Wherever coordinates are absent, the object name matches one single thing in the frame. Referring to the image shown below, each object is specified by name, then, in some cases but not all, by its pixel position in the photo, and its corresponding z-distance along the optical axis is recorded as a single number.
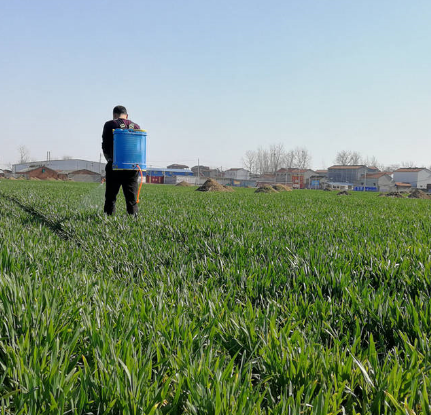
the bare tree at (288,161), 145.88
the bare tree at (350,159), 144.12
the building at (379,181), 105.31
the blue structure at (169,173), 98.98
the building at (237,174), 136.00
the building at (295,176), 106.19
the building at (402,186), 94.95
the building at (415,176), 107.94
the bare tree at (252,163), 151.12
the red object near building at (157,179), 94.12
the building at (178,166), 141.70
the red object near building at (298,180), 100.29
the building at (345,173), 118.12
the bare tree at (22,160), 148.90
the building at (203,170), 130.05
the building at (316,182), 103.29
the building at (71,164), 119.94
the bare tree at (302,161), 142.75
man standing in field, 7.04
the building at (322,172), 136.12
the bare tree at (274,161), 149.38
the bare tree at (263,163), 151.75
